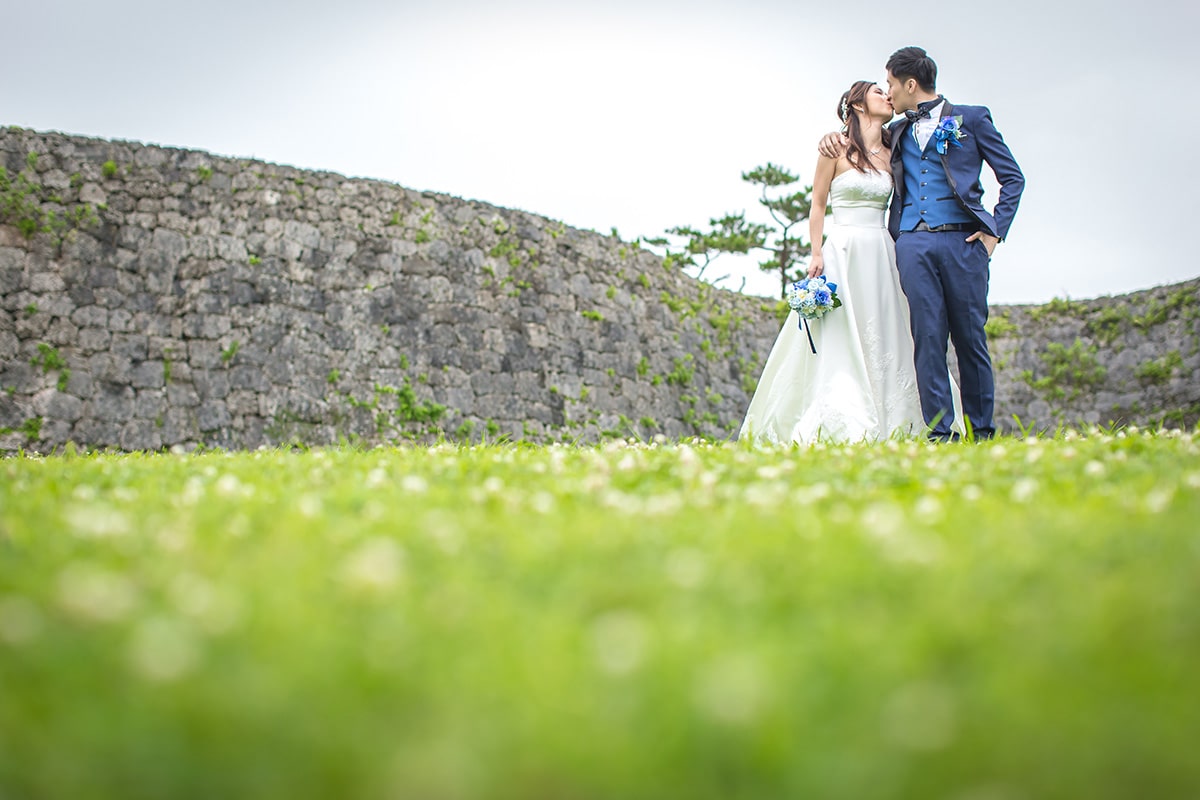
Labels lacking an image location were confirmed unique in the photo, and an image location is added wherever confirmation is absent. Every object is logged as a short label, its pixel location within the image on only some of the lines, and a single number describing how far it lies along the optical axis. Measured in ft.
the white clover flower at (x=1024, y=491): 8.80
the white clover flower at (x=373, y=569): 5.00
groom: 21.36
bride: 22.57
